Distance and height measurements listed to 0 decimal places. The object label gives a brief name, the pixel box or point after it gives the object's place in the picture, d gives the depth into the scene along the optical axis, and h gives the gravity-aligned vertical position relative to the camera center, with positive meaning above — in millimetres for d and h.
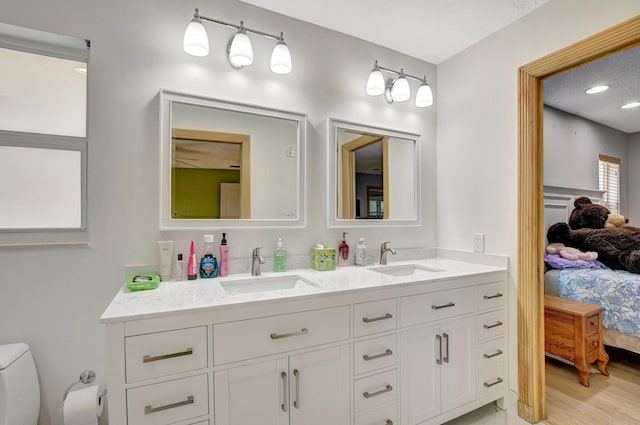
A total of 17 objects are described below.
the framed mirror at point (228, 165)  1563 +278
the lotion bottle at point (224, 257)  1614 -226
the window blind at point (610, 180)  3917 +423
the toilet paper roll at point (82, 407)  1184 -753
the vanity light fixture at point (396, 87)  2031 +873
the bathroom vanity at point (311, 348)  1047 -565
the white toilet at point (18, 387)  1123 -668
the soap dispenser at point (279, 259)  1751 -255
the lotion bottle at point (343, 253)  1977 -252
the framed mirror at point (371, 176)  1980 +263
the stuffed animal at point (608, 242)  2709 -284
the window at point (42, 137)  1341 +358
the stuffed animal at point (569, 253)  2848 -381
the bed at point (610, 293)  2285 -658
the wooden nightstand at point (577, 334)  2189 -905
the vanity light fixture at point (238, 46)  1516 +884
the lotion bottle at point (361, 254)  1988 -260
